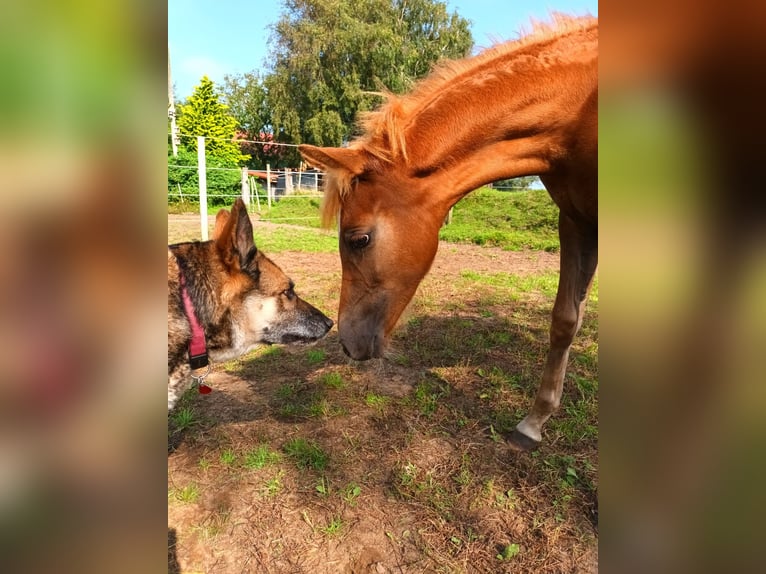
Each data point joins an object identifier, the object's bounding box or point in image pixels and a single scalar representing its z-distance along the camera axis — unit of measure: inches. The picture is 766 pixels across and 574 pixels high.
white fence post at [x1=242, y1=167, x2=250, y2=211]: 578.9
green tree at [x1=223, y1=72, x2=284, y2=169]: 1338.6
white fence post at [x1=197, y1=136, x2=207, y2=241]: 357.4
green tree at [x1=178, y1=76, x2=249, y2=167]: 898.4
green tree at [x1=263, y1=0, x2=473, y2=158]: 1069.1
